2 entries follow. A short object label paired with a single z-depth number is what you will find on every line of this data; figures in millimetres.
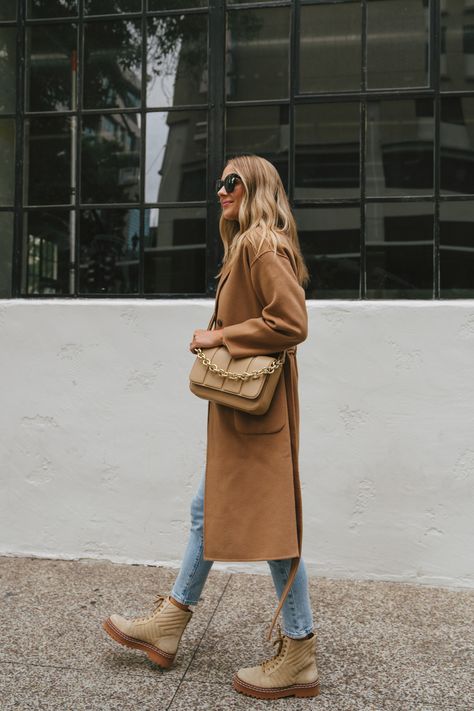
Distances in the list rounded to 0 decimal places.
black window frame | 3842
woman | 2441
